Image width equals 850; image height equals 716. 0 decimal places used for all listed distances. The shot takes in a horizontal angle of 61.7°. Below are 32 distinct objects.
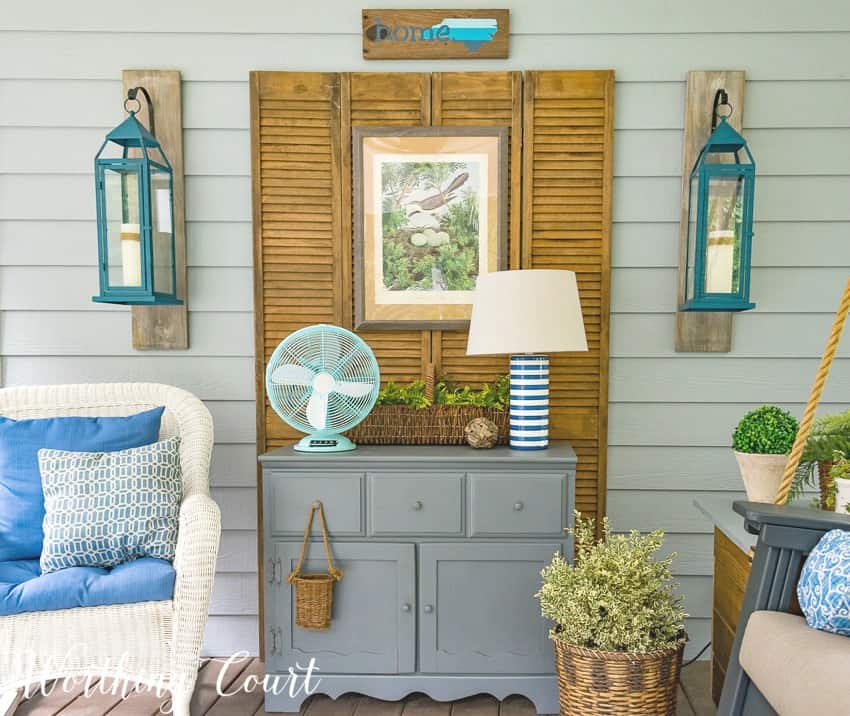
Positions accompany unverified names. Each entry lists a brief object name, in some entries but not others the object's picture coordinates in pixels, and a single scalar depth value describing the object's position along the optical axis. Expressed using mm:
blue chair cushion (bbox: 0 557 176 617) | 1925
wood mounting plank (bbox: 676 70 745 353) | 2564
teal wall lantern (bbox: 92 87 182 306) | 2410
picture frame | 2613
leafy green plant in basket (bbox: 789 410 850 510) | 1943
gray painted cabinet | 2258
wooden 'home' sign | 2578
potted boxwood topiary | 2029
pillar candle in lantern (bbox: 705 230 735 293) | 2424
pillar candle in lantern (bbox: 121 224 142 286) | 2426
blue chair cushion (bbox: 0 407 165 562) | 2186
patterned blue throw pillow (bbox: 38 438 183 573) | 2074
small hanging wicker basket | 2205
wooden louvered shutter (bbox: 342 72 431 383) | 2600
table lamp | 2277
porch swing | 1384
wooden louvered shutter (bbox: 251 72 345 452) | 2613
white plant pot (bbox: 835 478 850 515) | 1777
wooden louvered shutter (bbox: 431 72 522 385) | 2596
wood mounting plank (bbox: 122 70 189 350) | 2611
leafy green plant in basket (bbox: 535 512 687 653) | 1985
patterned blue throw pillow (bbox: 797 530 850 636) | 1427
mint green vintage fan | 2357
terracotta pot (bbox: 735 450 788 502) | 2027
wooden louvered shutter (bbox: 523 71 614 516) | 2594
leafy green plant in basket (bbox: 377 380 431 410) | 2568
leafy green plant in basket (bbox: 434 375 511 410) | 2562
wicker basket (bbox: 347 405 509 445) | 2531
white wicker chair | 1932
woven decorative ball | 2395
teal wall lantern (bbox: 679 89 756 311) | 2414
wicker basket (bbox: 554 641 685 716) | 1971
